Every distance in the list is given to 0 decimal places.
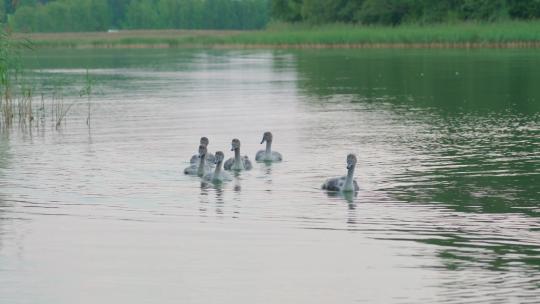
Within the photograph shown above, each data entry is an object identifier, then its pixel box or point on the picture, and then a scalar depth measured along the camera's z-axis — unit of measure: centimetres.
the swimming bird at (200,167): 2166
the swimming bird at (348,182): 1934
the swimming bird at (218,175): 2103
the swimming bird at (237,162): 2238
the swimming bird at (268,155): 2339
